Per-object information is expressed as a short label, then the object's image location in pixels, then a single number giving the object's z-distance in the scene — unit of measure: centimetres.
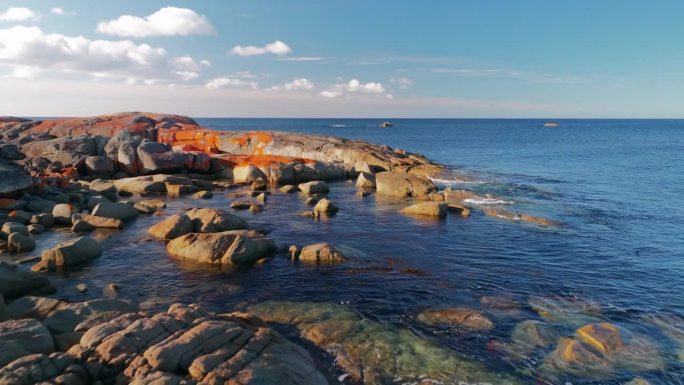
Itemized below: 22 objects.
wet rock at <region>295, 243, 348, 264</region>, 1897
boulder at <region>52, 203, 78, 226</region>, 2483
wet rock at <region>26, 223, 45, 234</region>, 2286
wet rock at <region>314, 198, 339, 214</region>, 2909
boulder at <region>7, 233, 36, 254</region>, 1975
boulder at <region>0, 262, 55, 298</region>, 1423
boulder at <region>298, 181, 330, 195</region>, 3700
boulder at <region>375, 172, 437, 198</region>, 3509
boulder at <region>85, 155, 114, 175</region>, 4075
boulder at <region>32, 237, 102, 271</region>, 1755
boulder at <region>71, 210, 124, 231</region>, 2411
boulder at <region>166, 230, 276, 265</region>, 1859
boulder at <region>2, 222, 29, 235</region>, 2128
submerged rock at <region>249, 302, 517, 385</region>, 1068
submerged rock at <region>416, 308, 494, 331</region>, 1321
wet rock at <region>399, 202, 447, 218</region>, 2767
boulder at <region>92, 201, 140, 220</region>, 2484
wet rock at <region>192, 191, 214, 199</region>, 3456
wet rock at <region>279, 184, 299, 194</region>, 3734
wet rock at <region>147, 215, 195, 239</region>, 2209
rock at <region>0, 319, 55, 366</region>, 916
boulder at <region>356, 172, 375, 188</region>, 3991
